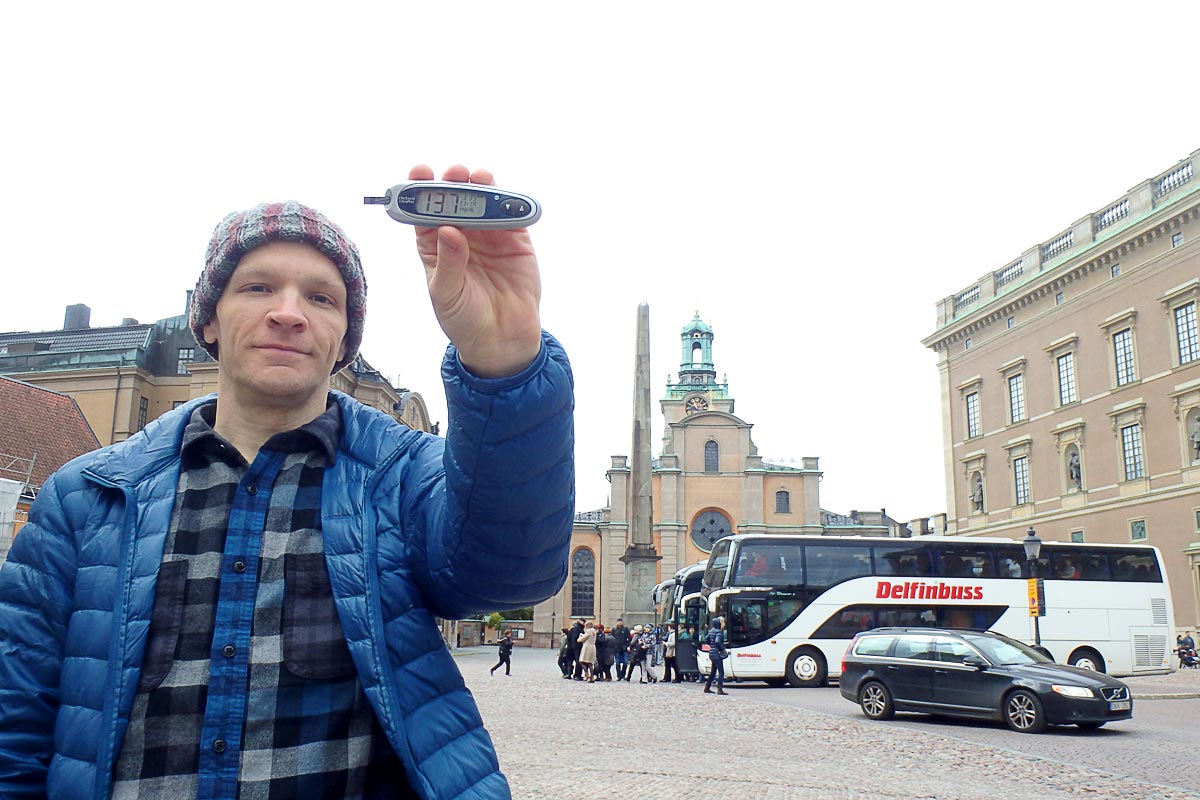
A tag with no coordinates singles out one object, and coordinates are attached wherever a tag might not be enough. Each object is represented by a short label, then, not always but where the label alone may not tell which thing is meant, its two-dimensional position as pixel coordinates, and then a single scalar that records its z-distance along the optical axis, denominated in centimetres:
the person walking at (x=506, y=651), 3232
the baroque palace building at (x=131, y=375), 4703
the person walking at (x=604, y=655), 3016
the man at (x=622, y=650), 3095
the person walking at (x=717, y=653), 2327
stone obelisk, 3625
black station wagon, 1478
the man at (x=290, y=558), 179
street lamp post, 2272
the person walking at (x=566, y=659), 3151
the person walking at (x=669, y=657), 2977
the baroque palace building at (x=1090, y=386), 3766
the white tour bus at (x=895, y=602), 2639
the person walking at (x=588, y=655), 2939
